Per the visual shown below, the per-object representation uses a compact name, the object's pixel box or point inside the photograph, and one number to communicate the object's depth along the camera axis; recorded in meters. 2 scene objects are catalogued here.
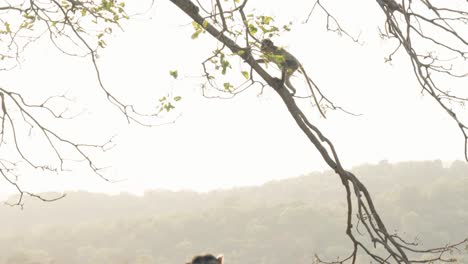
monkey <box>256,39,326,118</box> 9.52
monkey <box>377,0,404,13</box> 9.57
